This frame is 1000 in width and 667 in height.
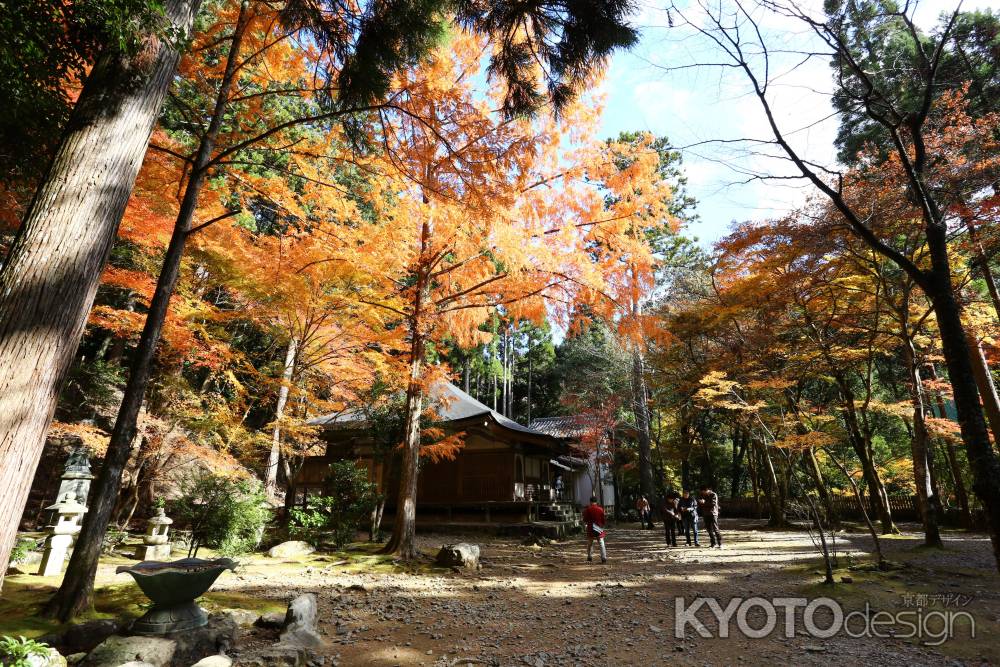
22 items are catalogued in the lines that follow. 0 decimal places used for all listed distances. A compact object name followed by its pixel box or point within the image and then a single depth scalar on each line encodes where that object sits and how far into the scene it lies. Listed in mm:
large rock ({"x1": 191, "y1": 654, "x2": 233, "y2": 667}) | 3150
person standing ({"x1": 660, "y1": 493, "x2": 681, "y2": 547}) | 11312
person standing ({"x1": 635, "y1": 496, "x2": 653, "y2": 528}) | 16312
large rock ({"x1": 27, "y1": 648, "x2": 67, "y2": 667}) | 2355
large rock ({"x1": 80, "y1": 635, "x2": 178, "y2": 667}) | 3158
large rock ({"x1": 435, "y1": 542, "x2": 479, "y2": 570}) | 8133
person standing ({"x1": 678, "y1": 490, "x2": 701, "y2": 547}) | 11570
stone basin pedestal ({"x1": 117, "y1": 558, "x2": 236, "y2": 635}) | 3605
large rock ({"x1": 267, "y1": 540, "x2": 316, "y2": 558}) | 8461
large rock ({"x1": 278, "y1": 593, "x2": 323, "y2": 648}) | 4016
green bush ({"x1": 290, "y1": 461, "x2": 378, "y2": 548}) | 9445
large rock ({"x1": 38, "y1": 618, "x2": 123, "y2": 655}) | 3443
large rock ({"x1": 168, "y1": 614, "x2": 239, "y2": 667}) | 3477
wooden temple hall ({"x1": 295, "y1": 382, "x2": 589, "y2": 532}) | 14047
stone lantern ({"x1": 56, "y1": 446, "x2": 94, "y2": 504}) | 6637
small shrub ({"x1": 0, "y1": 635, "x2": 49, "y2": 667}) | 2266
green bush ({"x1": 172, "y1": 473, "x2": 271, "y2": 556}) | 7824
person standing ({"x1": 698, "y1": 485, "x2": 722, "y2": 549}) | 10820
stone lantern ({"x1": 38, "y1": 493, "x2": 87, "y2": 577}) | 6070
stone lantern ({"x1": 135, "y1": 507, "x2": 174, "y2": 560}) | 7578
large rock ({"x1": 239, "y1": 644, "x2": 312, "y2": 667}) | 3413
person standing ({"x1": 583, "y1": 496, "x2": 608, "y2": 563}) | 8891
